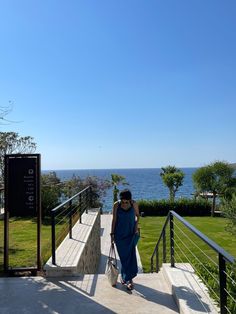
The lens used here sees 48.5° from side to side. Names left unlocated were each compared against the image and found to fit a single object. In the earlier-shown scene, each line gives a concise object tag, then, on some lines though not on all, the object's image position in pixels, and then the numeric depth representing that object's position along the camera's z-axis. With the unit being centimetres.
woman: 378
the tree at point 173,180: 2287
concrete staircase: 303
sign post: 448
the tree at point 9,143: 1369
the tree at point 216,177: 2018
